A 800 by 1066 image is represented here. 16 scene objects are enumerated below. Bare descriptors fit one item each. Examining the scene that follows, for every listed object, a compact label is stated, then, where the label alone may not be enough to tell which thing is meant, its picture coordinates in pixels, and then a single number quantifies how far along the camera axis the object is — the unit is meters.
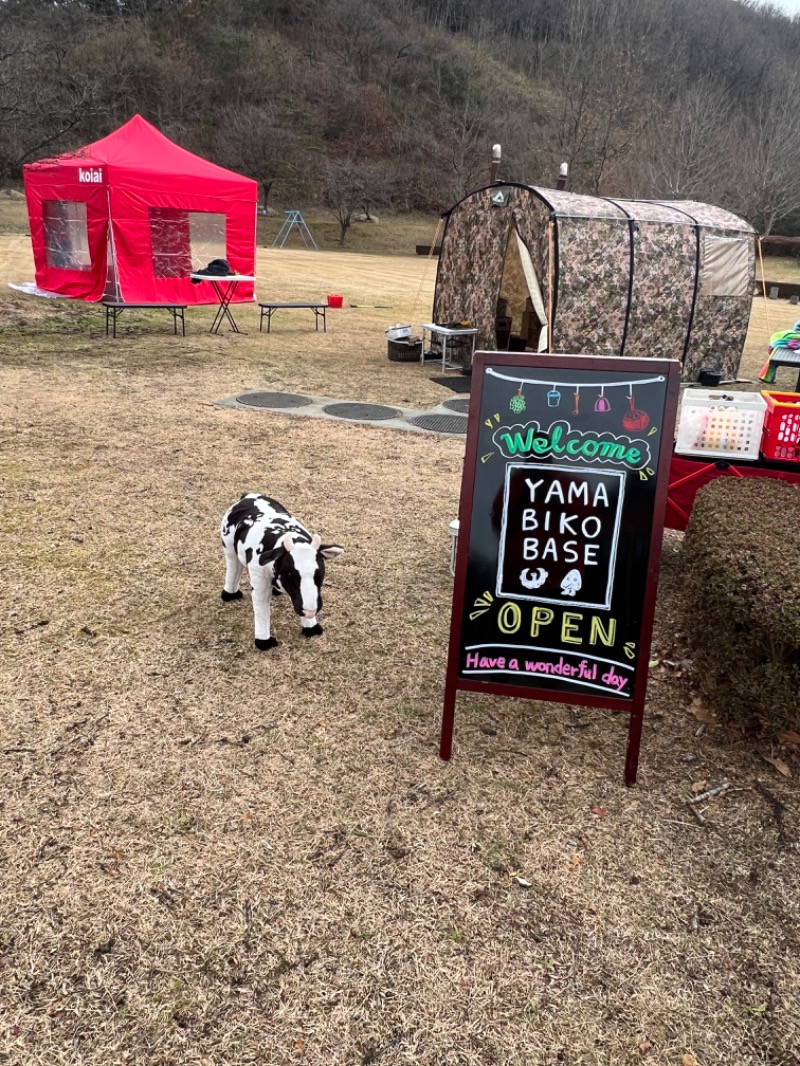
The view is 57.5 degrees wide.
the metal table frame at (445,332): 10.66
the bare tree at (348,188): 42.69
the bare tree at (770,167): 37.91
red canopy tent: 13.94
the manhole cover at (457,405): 8.83
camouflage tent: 9.55
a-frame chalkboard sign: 2.60
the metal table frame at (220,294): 13.09
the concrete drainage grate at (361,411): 8.12
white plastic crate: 4.13
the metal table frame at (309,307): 12.18
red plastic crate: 4.01
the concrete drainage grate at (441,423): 7.89
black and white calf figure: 3.32
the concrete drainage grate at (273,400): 8.38
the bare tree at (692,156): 32.75
